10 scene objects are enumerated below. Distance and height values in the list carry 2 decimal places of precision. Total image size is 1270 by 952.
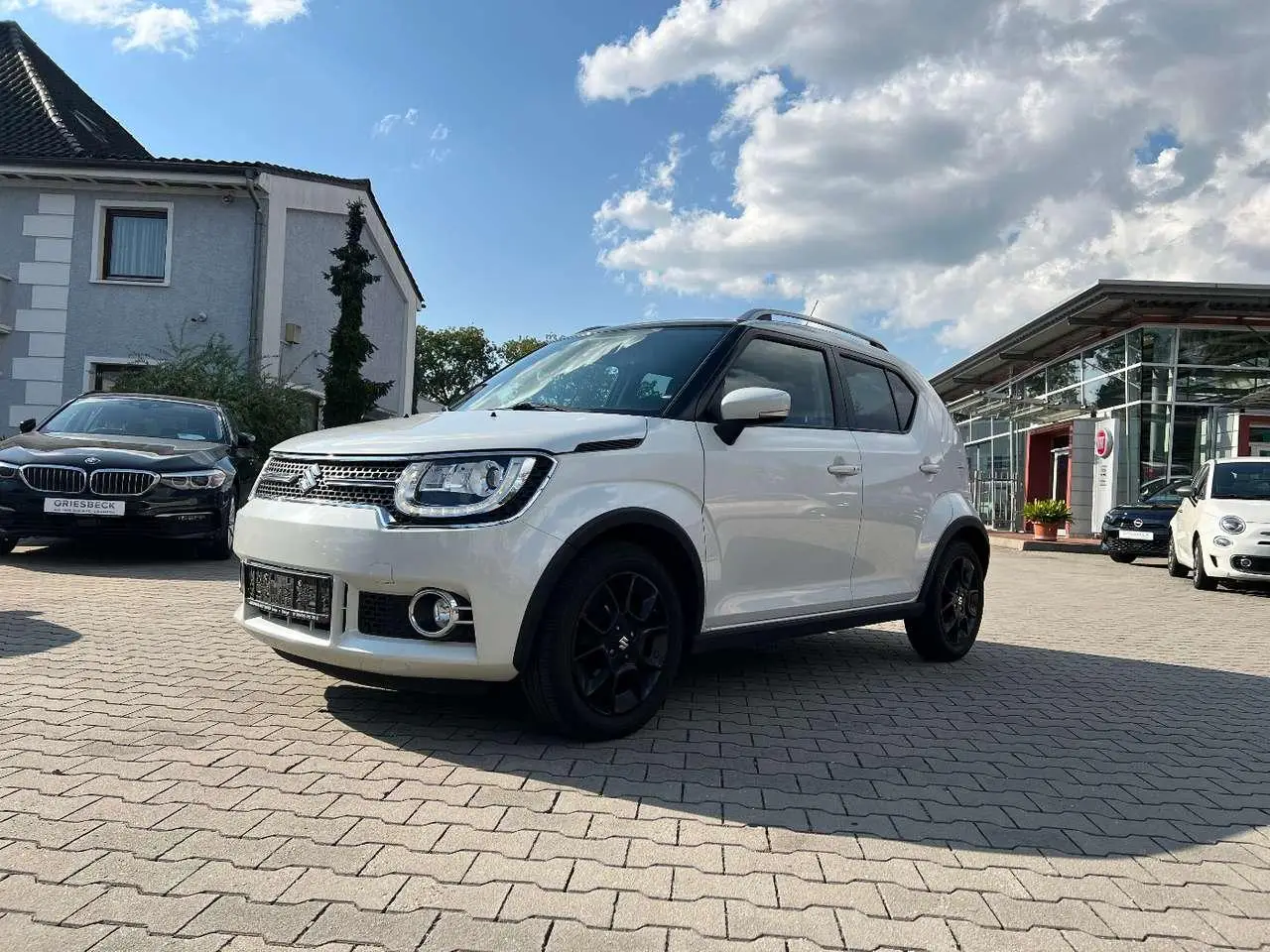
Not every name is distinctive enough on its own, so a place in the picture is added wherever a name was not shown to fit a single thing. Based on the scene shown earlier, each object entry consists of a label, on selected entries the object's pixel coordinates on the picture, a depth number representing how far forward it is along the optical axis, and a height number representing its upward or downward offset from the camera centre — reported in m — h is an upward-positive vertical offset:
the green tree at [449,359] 67.56 +7.81
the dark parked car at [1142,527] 17.31 -0.33
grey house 17.97 +3.60
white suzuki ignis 3.57 -0.17
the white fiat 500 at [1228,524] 11.84 -0.15
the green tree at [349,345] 19.89 +2.47
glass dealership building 22.52 +2.90
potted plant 22.45 -0.31
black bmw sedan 8.33 -0.17
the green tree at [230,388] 15.37 +1.16
